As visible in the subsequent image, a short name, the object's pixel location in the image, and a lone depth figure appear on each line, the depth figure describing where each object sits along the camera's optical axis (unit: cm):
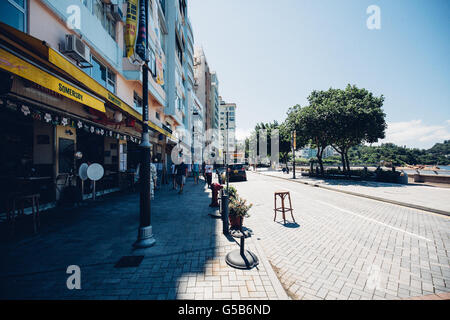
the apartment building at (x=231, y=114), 7950
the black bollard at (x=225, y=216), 501
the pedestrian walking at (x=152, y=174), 912
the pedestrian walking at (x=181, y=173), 1116
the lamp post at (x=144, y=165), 413
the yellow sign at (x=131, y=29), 490
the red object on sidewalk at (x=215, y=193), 775
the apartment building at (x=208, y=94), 5094
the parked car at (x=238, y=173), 1978
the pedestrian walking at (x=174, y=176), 1287
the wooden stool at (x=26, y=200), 444
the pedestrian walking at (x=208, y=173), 1343
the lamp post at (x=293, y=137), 2110
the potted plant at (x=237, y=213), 510
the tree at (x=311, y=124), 1950
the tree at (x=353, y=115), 1814
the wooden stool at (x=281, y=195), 622
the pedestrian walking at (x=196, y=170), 1675
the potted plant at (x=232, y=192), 614
